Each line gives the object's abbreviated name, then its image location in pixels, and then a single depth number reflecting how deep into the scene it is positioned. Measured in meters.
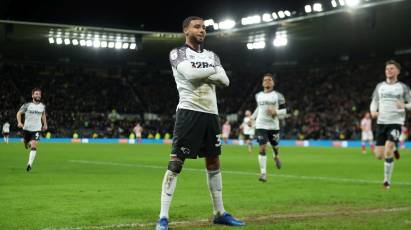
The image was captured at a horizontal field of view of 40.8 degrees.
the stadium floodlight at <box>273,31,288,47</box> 44.51
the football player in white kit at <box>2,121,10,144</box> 44.22
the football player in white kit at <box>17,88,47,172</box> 15.98
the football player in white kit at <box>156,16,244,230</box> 6.58
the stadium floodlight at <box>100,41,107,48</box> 47.09
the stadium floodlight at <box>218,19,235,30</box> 39.81
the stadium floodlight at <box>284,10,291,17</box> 36.68
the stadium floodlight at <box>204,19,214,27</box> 40.15
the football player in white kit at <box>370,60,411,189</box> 11.36
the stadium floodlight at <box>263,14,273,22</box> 38.19
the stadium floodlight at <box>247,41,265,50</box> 47.67
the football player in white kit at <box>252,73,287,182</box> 14.44
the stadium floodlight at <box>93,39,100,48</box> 46.78
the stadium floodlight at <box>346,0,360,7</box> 32.97
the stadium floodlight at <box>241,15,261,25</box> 38.94
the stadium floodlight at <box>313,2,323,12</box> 34.53
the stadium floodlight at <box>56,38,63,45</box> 46.28
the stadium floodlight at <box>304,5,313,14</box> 34.91
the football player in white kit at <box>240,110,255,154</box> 31.58
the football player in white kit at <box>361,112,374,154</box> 31.31
